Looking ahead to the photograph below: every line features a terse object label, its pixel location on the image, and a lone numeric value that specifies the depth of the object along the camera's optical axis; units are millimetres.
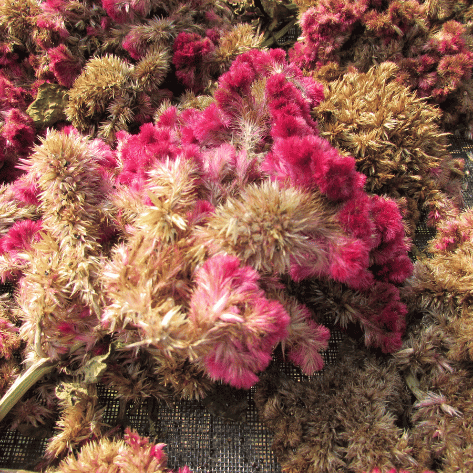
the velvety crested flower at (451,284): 284
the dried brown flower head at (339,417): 260
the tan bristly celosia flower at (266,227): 228
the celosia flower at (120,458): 247
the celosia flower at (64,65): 345
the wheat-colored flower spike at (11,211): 301
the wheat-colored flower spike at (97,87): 331
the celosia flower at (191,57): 342
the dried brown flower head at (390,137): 317
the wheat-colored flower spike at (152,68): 339
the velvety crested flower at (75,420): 268
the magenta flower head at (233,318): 217
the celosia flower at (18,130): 336
